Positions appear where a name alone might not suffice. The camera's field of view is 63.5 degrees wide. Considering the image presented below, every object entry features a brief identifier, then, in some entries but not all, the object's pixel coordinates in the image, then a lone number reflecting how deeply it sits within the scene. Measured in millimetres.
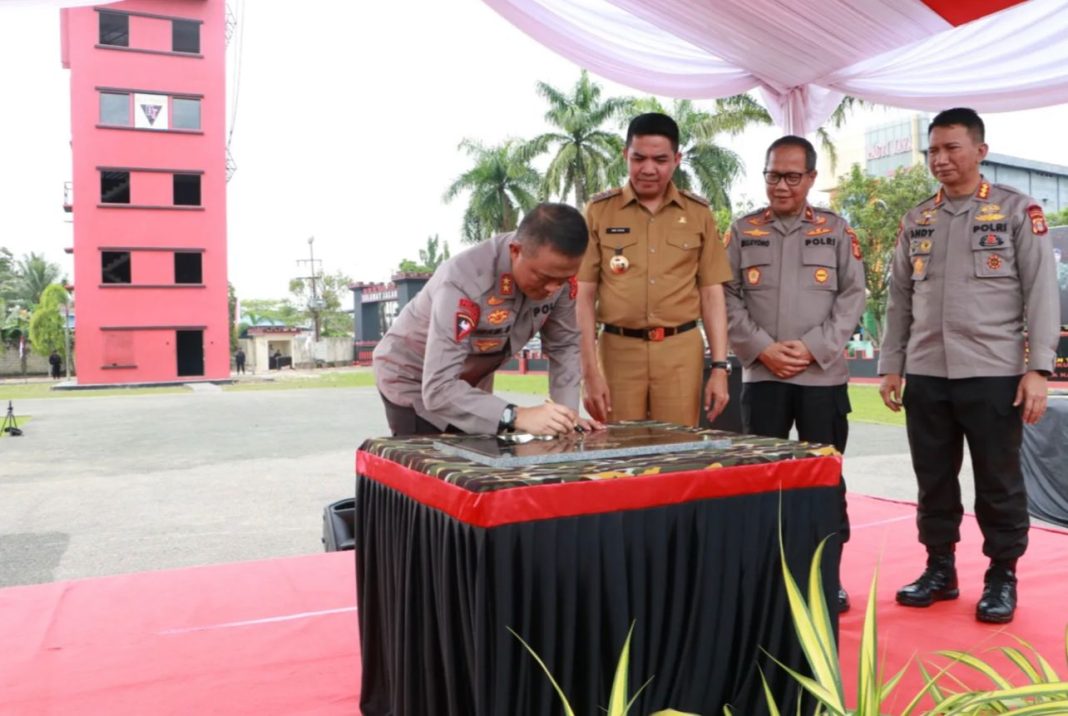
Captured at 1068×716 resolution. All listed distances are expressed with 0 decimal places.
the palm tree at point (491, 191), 24922
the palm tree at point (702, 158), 19609
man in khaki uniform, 2738
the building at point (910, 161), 36250
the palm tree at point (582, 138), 21844
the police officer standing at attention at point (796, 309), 2629
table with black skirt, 1409
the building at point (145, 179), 23875
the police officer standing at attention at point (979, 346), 2434
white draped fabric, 3316
